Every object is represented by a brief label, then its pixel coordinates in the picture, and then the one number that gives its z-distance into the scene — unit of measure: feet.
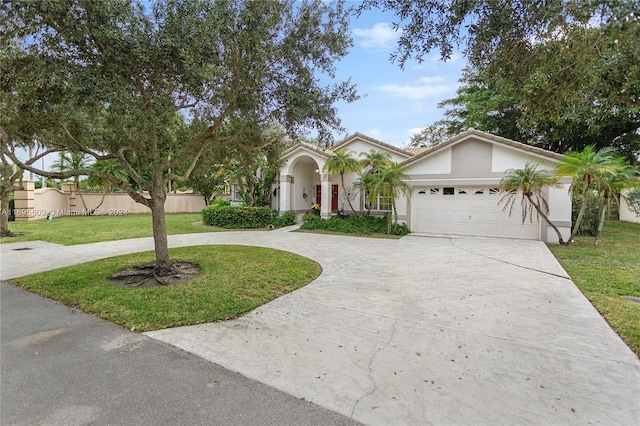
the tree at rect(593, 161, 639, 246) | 35.12
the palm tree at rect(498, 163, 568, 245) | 37.11
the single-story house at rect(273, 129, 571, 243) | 41.50
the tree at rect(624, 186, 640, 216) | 54.08
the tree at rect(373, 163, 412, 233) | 45.39
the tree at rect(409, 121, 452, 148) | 91.10
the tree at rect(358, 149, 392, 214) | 49.84
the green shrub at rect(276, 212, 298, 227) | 59.31
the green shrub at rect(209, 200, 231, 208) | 70.26
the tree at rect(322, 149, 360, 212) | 50.90
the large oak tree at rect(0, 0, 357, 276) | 17.46
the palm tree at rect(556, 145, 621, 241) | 33.71
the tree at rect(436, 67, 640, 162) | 58.70
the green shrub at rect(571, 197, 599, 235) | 46.67
